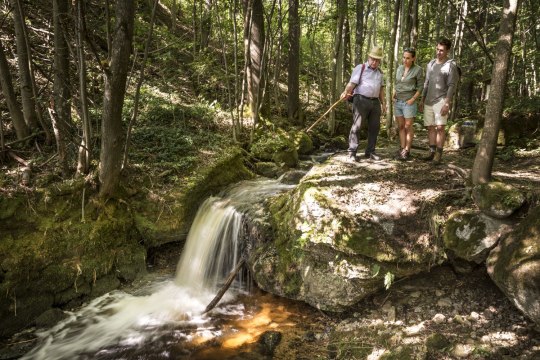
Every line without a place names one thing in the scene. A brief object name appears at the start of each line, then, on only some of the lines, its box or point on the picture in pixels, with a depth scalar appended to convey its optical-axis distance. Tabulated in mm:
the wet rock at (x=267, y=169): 9078
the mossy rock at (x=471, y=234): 4203
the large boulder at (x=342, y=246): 4590
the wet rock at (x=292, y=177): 8116
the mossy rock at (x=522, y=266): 3486
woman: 5938
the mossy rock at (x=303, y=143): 11070
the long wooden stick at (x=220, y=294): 5453
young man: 5555
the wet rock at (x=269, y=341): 4434
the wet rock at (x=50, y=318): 5402
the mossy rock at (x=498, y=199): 4121
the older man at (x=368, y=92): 5986
